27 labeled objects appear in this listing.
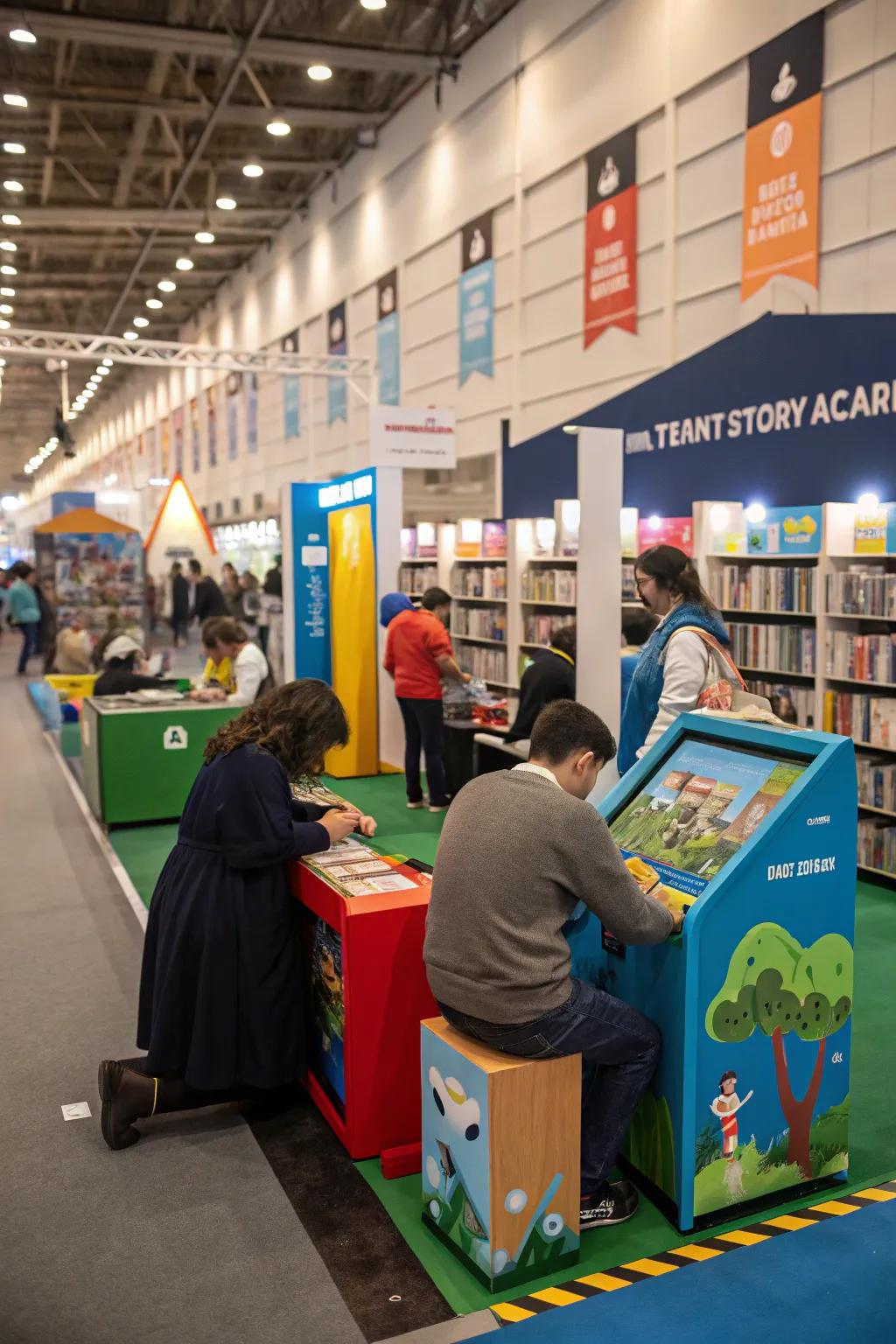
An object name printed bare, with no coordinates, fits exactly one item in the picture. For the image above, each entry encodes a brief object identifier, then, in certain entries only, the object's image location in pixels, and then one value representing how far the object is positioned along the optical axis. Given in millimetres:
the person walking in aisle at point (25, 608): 17438
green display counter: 7094
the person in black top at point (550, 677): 6344
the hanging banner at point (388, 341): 15188
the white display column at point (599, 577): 5598
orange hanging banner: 7828
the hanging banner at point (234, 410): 22625
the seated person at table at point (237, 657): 7090
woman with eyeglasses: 3932
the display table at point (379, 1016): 3051
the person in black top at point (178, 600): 18928
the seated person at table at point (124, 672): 8047
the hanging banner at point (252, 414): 21734
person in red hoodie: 7594
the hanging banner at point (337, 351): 17078
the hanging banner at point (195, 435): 26219
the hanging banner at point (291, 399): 19266
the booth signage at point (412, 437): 8656
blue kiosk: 2709
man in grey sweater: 2484
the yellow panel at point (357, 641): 8773
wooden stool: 2486
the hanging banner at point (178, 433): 27938
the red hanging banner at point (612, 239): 9984
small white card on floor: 3477
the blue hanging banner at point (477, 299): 12531
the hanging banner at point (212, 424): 24609
